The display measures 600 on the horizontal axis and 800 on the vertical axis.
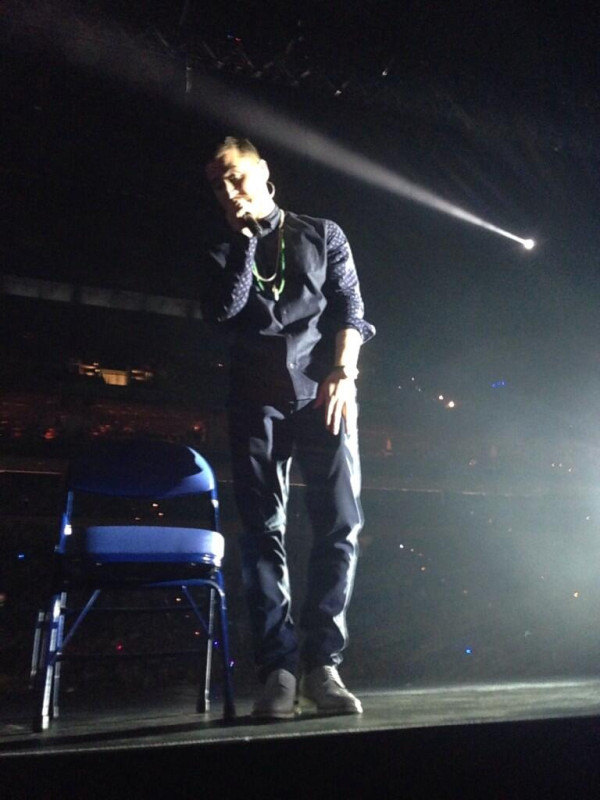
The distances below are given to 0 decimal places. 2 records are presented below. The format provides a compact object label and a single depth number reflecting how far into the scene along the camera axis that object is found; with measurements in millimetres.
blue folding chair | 1604
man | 1632
